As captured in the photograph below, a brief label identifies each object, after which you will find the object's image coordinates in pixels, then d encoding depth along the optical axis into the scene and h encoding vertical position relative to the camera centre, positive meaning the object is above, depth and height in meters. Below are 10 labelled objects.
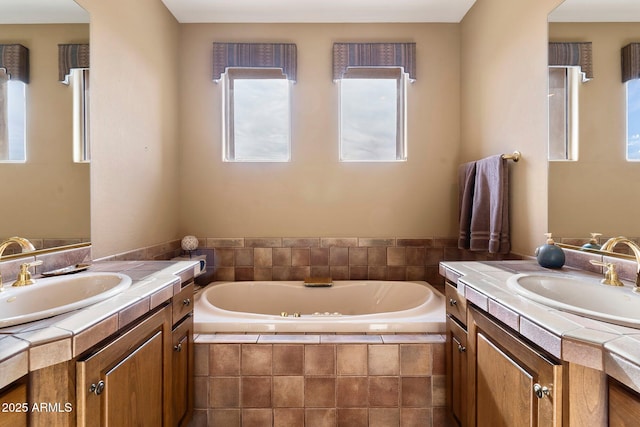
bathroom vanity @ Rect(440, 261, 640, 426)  0.65 -0.42
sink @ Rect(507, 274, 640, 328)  0.87 -0.30
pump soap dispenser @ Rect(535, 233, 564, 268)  1.36 -0.22
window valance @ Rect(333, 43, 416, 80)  2.44 +1.27
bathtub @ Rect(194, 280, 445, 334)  2.29 -0.68
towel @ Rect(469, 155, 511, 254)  1.87 +0.01
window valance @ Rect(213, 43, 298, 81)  2.45 +1.26
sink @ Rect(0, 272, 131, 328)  0.85 -0.28
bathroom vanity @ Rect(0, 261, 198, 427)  0.65 -0.42
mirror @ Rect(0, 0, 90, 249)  1.11 +0.28
